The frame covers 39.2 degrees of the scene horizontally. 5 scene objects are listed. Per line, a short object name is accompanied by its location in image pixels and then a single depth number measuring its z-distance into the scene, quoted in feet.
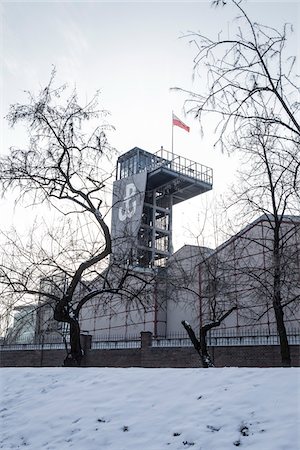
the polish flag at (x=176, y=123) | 117.87
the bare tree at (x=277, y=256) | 35.06
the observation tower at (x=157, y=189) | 155.84
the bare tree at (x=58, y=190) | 37.99
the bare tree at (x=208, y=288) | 47.65
